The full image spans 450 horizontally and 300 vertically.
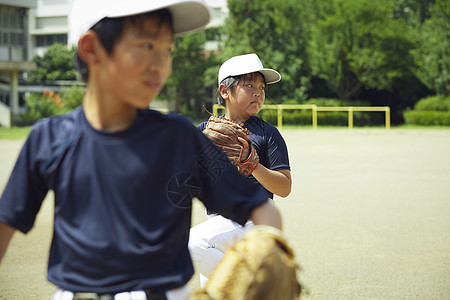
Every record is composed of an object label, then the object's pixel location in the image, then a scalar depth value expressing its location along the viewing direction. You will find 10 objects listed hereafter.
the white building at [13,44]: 34.69
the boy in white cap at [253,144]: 3.46
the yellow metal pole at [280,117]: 33.16
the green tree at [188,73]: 45.82
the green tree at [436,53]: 35.22
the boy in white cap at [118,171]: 1.65
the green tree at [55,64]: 64.94
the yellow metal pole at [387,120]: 32.50
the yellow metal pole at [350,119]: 32.69
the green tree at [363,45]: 36.59
